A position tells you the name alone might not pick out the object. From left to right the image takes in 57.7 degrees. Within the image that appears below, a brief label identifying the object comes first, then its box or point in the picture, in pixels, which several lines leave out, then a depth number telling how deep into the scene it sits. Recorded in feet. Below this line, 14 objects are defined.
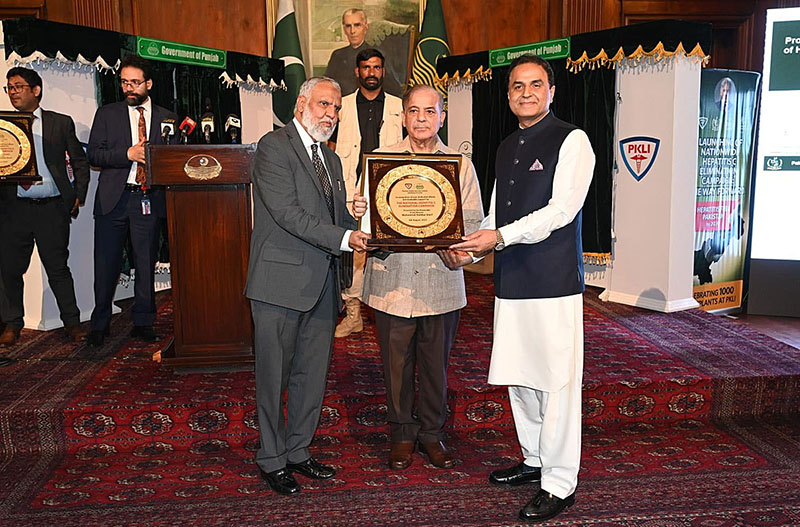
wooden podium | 12.55
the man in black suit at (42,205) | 14.90
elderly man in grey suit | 9.10
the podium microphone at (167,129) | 13.64
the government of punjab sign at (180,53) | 18.84
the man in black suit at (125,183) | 14.47
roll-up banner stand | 20.33
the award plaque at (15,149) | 13.09
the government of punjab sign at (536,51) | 19.60
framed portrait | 24.91
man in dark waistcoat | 8.62
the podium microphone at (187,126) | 12.82
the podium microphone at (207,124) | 12.24
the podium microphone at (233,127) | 12.05
